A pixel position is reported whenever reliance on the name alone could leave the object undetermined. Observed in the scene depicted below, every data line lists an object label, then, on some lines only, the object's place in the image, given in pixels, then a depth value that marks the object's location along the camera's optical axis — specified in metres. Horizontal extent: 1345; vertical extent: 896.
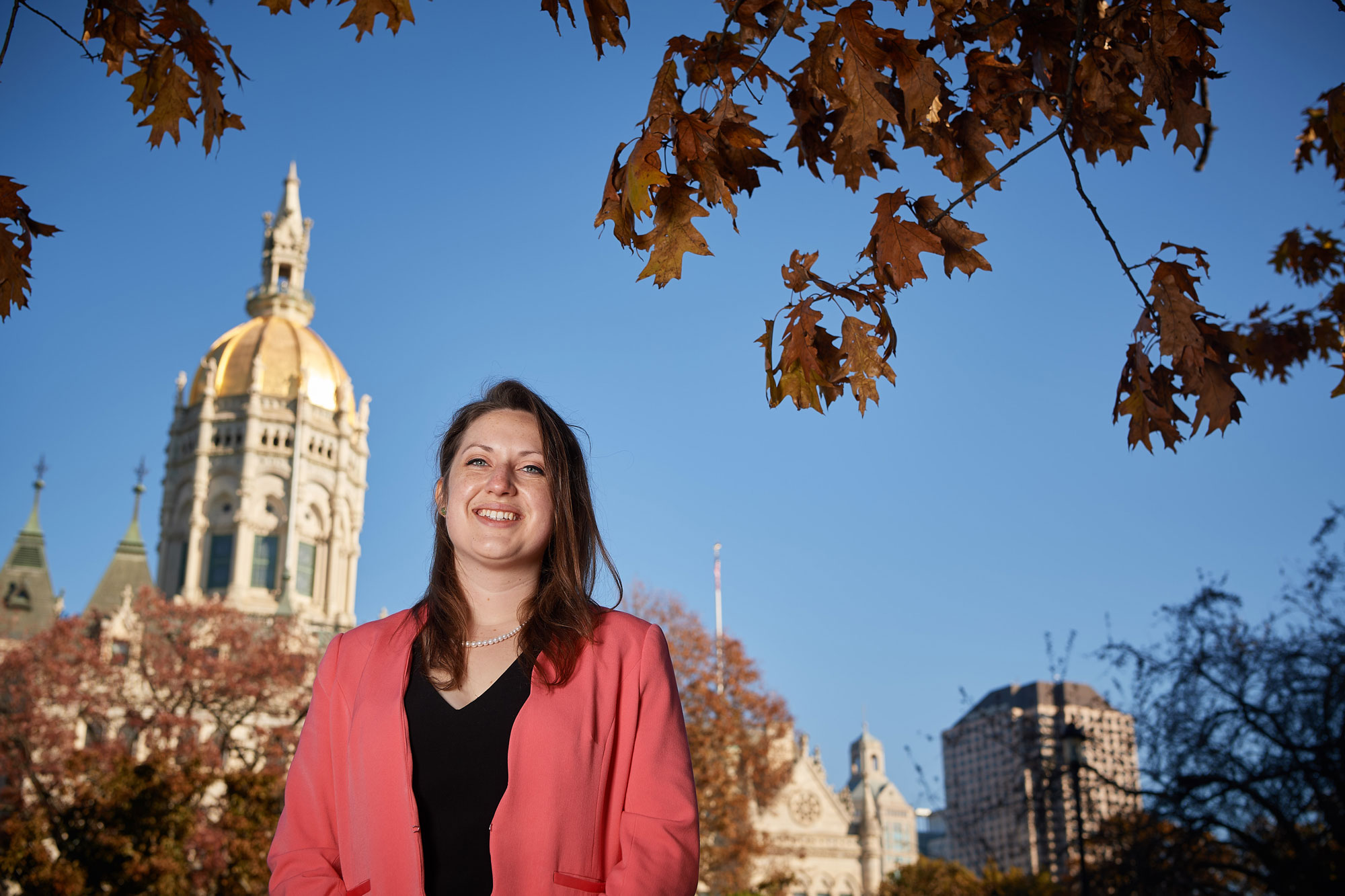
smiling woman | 2.76
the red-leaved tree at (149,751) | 21.77
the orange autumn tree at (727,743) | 31.67
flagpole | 34.28
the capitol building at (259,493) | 61.06
